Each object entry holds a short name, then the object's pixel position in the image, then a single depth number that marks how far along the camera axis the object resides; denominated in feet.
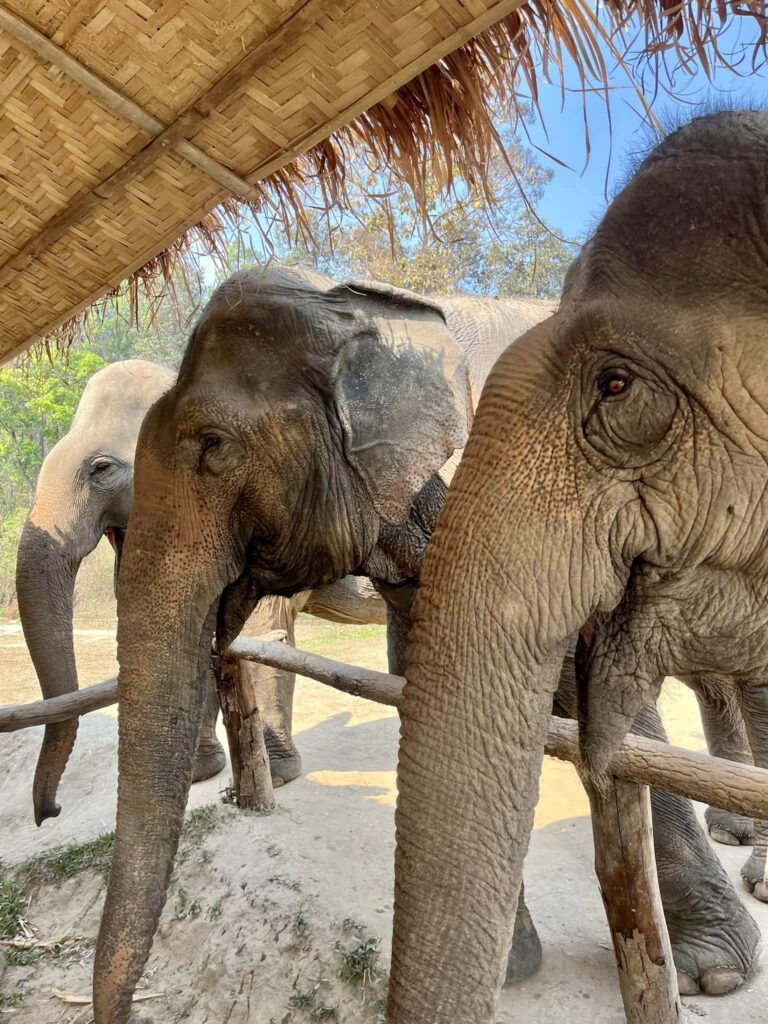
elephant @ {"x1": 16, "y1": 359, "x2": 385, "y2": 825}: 12.09
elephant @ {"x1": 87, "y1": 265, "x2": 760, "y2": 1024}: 6.82
